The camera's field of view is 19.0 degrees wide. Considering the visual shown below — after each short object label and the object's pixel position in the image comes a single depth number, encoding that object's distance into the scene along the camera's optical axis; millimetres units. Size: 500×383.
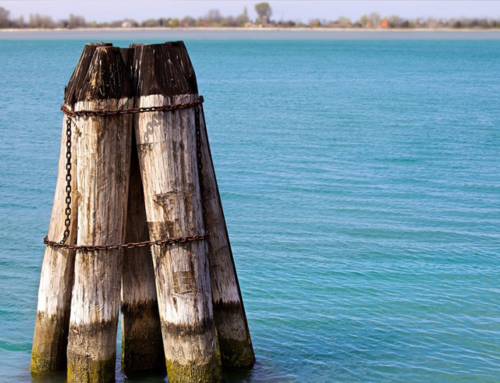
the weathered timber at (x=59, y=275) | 12487
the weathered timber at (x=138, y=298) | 13247
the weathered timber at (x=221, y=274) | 13328
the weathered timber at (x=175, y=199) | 12319
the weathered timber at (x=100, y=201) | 12172
